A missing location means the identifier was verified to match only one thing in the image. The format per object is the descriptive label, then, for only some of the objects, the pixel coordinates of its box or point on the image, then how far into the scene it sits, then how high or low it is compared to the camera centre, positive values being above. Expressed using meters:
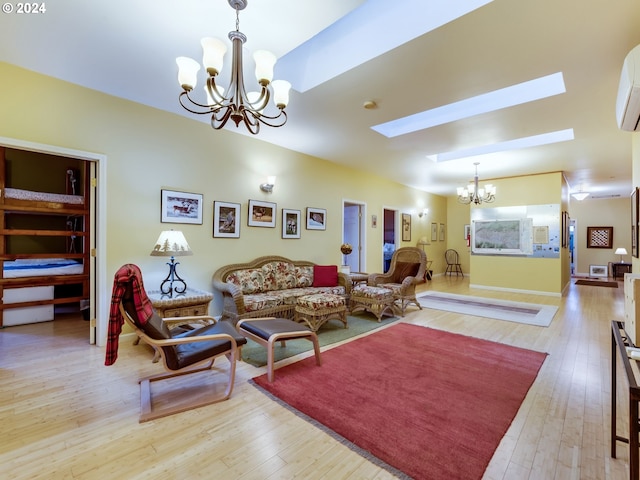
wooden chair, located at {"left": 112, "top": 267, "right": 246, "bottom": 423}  2.13 -0.89
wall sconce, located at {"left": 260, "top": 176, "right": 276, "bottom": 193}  4.88 +0.92
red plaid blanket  2.08 -0.48
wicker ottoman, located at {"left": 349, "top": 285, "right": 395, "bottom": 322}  4.57 -0.97
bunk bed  3.93 -0.36
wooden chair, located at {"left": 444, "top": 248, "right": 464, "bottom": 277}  10.44 -0.78
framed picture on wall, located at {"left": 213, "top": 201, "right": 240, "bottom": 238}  4.33 +0.30
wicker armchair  4.97 -0.65
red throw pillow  5.03 -0.63
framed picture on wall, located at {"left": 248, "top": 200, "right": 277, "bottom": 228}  4.78 +0.43
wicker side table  3.18 -0.74
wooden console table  1.05 -0.65
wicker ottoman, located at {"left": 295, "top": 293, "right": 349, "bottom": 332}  3.85 -0.95
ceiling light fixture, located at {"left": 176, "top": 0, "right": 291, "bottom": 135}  1.98 +1.20
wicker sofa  3.79 -0.71
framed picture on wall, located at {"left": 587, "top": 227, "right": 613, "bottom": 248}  10.10 +0.16
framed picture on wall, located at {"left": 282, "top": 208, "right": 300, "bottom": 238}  5.25 +0.30
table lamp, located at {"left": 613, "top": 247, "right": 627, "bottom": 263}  9.23 -0.30
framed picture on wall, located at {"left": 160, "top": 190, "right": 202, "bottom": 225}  3.81 +0.44
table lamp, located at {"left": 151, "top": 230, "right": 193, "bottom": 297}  3.34 -0.13
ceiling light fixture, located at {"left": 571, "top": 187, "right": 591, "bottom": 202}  8.43 +1.38
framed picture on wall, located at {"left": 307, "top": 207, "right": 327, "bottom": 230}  5.68 +0.43
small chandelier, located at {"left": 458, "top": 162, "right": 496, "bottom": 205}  6.48 +1.10
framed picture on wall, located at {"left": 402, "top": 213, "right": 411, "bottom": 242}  8.44 +0.39
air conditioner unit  2.00 +1.09
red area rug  1.75 -1.27
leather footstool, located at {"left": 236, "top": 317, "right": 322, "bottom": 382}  2.64 -0.90
